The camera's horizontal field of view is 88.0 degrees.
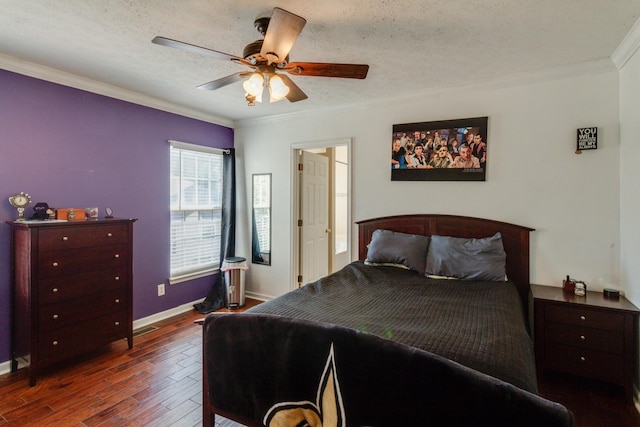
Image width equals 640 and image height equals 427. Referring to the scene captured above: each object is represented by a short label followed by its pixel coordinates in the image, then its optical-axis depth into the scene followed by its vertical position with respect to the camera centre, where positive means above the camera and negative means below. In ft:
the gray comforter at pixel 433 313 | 4.52 -1.97
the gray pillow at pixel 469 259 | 8.83 -1.41
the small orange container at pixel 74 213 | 8.91 -0.18
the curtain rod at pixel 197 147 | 12.45 +2.41
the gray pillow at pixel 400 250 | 9.86 -1.29
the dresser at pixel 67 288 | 8.00 -2.14
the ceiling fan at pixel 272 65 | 5.57 +2.77
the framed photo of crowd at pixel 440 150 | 10.13 +1.85
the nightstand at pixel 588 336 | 7.27 -2.95
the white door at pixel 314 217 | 14.21 -0.43
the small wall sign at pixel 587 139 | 8.61 +1.82
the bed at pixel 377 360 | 3.56 -1.98
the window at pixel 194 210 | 12.71 -0.12
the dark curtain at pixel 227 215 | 14.11 -0.35
